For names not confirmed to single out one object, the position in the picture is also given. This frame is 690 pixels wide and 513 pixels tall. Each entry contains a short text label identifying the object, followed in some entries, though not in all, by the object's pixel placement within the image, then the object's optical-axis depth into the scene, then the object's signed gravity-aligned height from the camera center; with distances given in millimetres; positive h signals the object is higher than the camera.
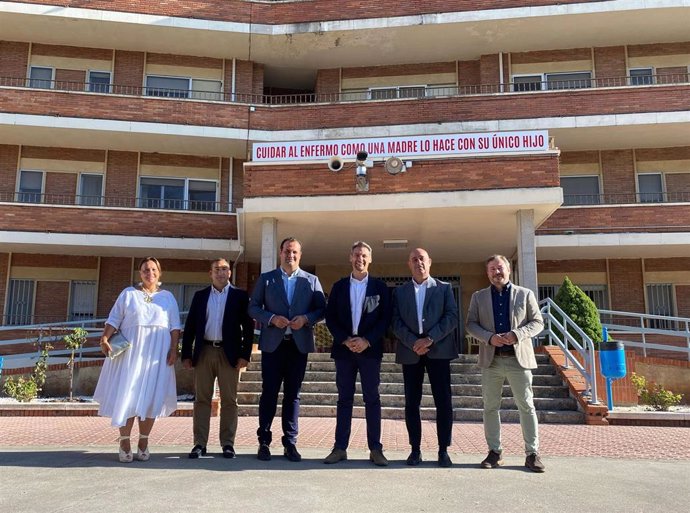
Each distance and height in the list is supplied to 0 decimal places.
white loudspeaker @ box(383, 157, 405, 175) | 11570 +3643
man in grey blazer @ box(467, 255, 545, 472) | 5297 +59
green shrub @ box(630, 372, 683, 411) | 9531 -748
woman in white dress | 5344 -120
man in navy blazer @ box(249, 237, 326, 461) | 5477 +177
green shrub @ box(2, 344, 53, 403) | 10430 -602
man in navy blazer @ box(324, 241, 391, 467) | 5348 +118
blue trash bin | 8617 -141
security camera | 11781 +3734
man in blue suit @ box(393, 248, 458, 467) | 5363 +88
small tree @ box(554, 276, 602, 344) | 11352 +768
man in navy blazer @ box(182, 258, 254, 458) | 5719 +59
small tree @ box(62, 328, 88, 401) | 11188 +211
